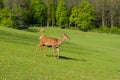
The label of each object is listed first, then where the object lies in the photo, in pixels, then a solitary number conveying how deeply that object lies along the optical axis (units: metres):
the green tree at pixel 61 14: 116.12
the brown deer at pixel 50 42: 24.48
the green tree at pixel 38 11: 118.56
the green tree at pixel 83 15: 112.76
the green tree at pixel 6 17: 94.44
